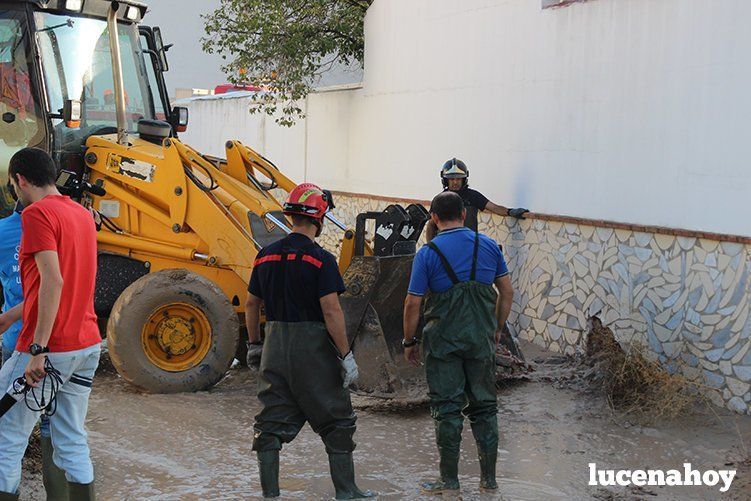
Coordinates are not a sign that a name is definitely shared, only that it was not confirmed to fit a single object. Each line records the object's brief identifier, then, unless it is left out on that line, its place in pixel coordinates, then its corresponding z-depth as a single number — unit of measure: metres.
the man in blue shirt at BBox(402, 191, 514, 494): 6.15
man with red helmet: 5.77
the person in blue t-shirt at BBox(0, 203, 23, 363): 5.51
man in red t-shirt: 4.90
